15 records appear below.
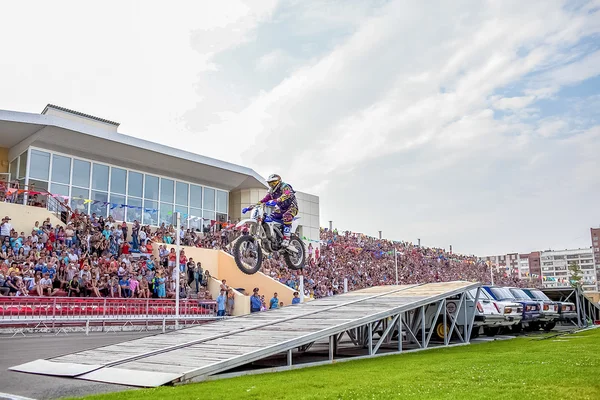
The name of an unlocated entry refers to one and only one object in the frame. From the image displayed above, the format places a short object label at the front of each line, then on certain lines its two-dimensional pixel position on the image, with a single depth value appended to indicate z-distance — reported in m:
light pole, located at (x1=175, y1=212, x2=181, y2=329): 21.51
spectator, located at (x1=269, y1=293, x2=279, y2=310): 26.06
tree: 101.44
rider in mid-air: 15.02
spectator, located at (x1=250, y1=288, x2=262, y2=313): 26.37
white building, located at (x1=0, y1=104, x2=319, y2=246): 29.38
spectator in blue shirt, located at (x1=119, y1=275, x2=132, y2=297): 23.28
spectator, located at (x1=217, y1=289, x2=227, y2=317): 25.58
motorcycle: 14.46
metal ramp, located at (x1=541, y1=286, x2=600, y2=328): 26.56
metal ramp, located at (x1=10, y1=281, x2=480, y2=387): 10.27
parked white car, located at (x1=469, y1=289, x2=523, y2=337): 18.91
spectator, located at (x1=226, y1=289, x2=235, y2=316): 27.02
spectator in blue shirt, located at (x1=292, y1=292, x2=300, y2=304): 27.69
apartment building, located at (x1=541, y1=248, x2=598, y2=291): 193.12
